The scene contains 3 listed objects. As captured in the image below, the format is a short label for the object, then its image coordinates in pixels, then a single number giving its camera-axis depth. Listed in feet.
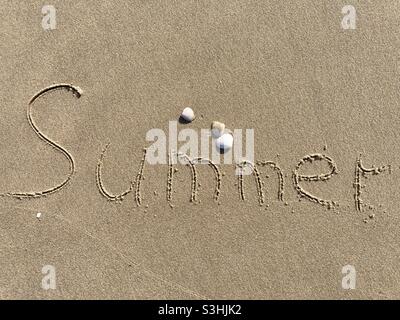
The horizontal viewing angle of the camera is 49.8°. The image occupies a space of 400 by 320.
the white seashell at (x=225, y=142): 9.00
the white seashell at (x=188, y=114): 8.98
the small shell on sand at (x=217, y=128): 8.98
